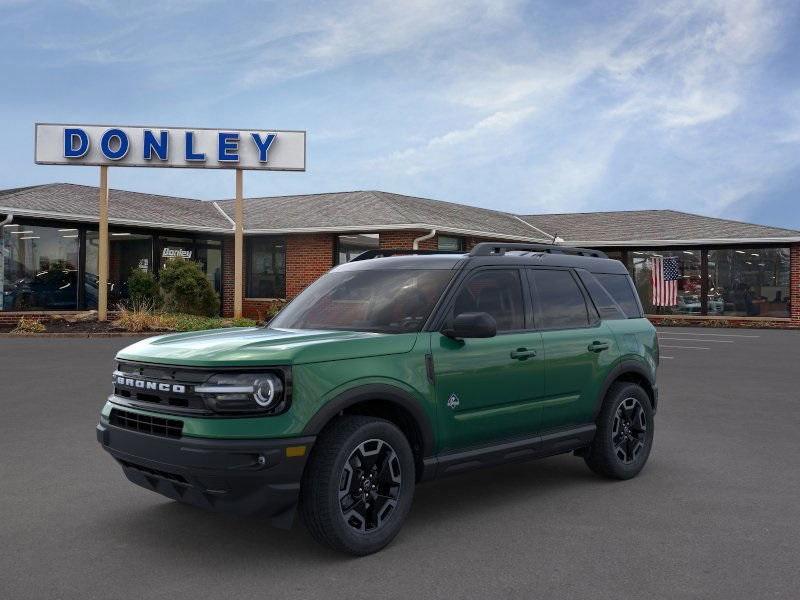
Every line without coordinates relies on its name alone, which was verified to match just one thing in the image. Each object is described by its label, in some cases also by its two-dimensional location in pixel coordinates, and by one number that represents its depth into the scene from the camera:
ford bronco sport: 4.38
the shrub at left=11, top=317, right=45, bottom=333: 20.67
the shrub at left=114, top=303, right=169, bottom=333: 21.20
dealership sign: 23.92
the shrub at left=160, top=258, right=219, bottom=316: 24.97
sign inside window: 27.81
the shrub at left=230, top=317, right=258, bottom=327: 21.67
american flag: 30.44
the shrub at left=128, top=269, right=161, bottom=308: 24.81
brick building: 24.91
